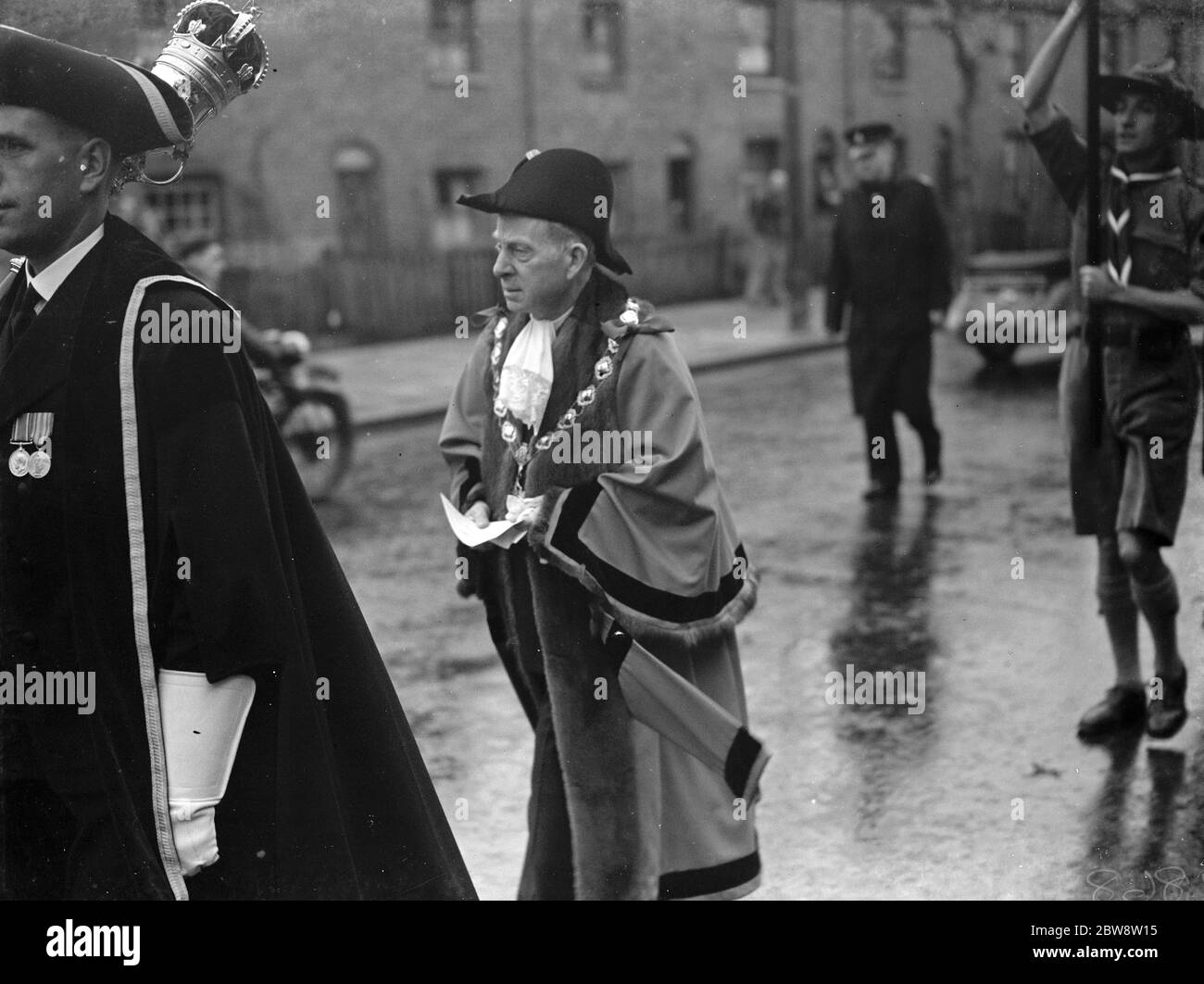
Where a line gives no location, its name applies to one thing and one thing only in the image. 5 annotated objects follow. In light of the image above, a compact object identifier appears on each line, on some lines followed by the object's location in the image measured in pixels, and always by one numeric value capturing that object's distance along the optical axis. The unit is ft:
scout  16.53
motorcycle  32.19
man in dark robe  9.47
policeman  31.48
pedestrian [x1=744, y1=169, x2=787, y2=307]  73.82
